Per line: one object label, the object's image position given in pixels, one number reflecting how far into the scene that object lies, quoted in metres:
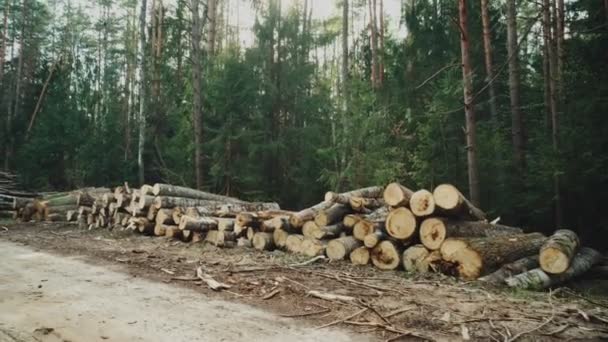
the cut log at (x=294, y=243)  7.48
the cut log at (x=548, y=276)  5.45
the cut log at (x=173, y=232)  8.94
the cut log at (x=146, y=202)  9.60
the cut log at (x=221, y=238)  8.14
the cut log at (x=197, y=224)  8.54
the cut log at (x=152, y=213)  9.62
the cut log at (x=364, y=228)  6.77
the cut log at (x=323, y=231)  7.33
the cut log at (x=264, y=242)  7.82
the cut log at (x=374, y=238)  6.56
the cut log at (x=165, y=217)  9.27
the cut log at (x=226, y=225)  8.38
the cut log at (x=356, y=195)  8.08
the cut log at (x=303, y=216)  7.81
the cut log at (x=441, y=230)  6.04
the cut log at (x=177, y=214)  9.15
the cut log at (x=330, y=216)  7.39
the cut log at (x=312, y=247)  7.18
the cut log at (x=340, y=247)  6.85
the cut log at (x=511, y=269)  5.57
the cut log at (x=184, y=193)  9.87
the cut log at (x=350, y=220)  7.14
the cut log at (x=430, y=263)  6.05
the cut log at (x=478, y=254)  5.69
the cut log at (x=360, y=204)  8.16
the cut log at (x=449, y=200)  6.14
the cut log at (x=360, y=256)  6.64
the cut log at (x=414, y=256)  6.19
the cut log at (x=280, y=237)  7.75
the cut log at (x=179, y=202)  9.49
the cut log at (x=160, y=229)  9.22
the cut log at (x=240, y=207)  9.36
